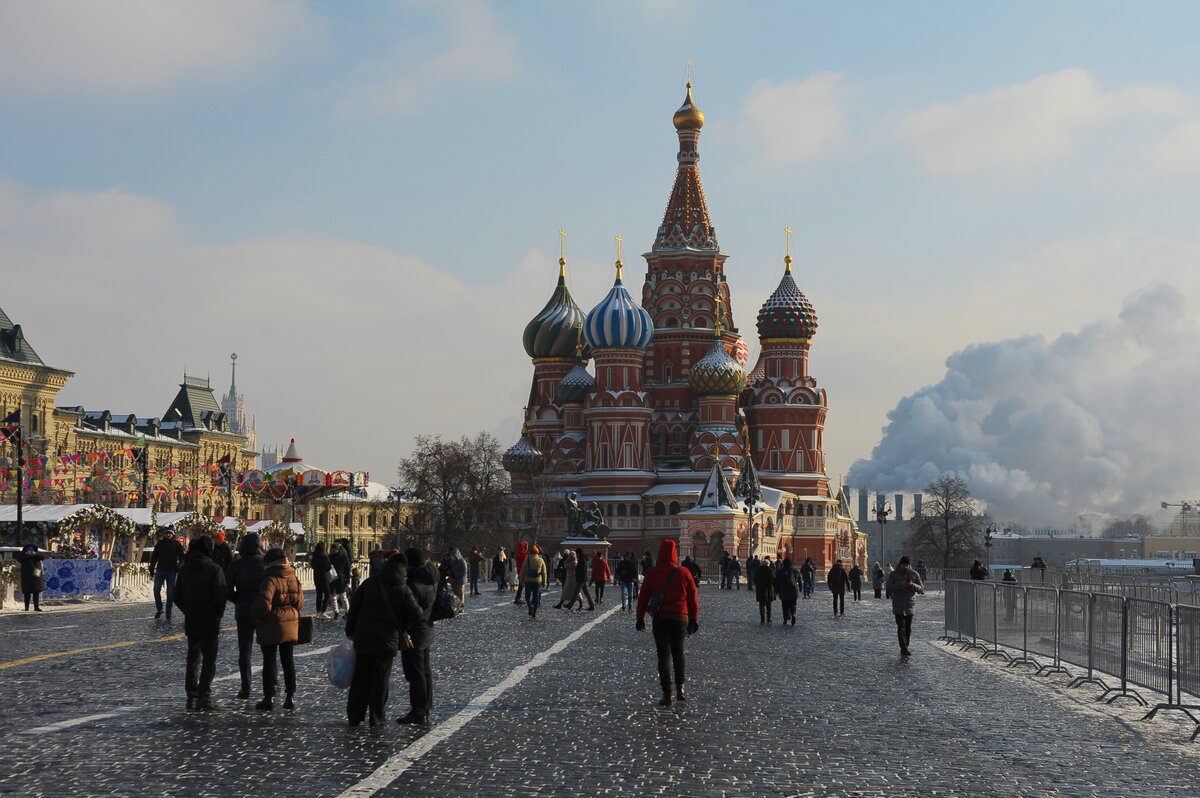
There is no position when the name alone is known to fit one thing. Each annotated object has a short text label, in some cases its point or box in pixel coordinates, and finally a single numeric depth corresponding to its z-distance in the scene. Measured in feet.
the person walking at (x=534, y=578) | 101.30
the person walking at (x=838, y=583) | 115.14
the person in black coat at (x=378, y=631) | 39.86
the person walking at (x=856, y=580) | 154.71
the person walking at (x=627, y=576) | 115.03
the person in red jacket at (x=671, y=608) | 46.78
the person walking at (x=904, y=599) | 71.15
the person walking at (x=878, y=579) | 171.04
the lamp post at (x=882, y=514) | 253.03
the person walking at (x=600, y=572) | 120.98
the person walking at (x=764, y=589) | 99.76
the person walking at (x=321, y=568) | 92.17
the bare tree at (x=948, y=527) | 325.83
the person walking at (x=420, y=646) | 40.83
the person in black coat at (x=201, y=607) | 43.96
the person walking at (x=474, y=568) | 145.69
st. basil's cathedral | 322.34
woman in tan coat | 42.88
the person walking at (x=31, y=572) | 101.60
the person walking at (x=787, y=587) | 97.04
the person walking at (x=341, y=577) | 91.35
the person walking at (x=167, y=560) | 88.28
